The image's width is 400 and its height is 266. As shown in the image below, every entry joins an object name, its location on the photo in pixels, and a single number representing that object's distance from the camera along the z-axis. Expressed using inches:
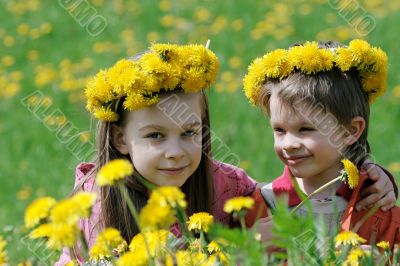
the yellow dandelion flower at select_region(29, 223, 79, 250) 130.6
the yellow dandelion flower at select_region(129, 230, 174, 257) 147.8
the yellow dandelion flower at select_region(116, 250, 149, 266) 144.0
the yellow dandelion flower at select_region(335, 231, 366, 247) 155.8
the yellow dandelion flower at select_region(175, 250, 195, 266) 148.4
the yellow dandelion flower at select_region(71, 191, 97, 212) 131.1
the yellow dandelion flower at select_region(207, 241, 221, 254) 165.6
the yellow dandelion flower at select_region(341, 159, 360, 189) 189.9
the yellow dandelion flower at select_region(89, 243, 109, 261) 162.8
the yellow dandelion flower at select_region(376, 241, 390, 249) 167.5
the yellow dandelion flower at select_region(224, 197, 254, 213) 148.2
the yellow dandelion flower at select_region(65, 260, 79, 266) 167.5
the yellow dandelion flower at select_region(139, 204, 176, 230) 134.1
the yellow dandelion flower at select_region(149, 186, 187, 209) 137.9
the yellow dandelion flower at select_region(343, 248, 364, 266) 150.3
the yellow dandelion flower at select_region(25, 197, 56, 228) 142.4
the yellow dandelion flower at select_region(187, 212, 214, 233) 169.2
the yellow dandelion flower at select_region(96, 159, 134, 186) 136.9
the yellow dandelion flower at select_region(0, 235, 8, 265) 160.5
